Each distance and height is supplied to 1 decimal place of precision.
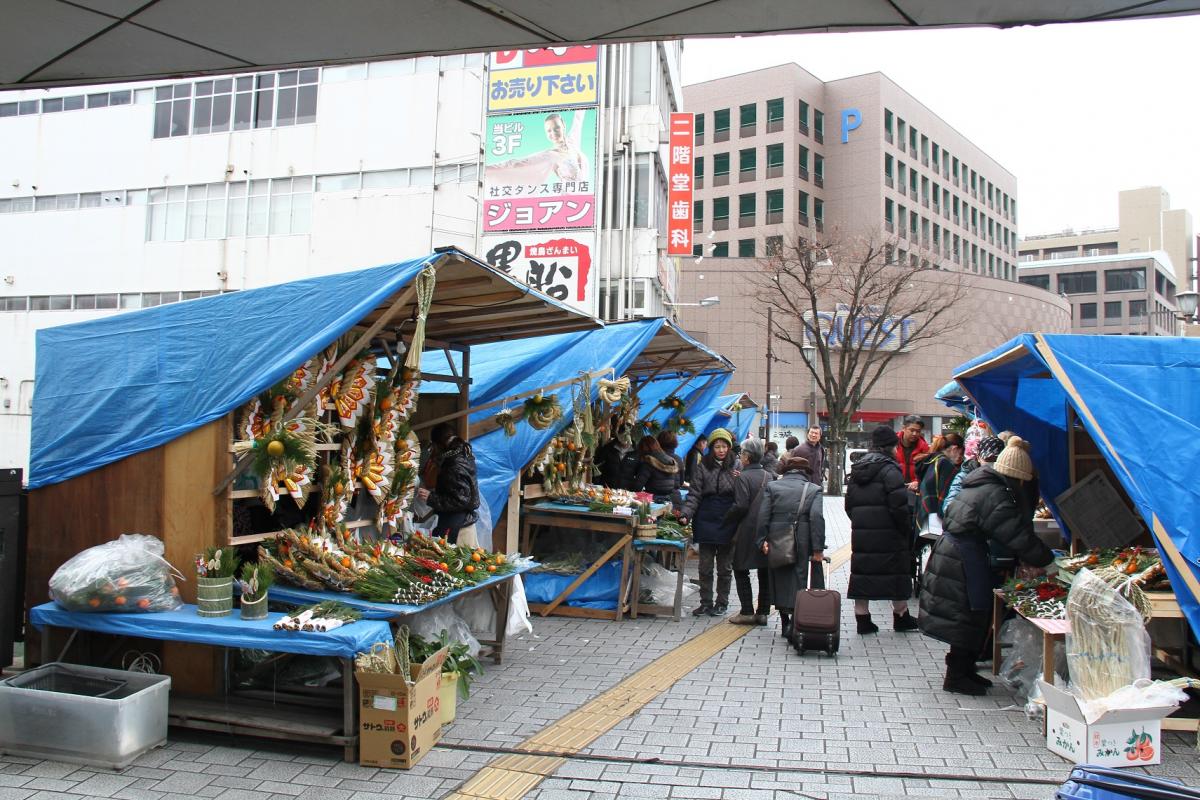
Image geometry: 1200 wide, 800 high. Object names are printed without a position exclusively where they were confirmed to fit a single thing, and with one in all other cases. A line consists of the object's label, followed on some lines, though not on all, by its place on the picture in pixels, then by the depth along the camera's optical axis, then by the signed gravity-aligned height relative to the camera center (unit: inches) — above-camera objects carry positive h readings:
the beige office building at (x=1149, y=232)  3499.0 +843.3
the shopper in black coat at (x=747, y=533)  328.8 -38.0
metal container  179.6 -62.7
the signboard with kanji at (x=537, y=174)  920.3 +271.9
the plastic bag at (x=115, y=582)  195.5 -36.1
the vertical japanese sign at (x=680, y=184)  1037.8 +293.7
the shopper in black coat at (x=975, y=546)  229.0 -29.2
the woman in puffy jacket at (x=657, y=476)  471.2 -24.4
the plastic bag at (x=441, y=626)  243.3 -57.2
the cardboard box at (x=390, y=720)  182.2 -61.8
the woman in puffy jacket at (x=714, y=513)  346.6 -32.5
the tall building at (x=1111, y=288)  2957.7 +525.8
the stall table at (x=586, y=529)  342.6 -40.1
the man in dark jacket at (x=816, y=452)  529.7 -11.5
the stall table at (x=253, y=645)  185.6 -47.2
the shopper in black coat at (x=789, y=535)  303.1 -35.5
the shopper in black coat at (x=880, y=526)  303.1 -31.7
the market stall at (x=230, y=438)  212.7 -3.9
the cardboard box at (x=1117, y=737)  181.3 -62.6
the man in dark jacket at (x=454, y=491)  300.8 -21.8
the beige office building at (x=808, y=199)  1866.4 +549.9
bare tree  1089.4 +189.8
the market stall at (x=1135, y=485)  201.3 -11.3
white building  997.8 +317.1
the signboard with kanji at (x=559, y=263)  920.9 +175.1
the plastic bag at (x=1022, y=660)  235.3 -61.4
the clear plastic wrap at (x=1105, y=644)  189.2 -44.7
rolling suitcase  283.6 -60.6
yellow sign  915.4 +365.9
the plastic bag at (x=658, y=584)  361.1 -63.9
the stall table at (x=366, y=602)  207.0 -43.3
